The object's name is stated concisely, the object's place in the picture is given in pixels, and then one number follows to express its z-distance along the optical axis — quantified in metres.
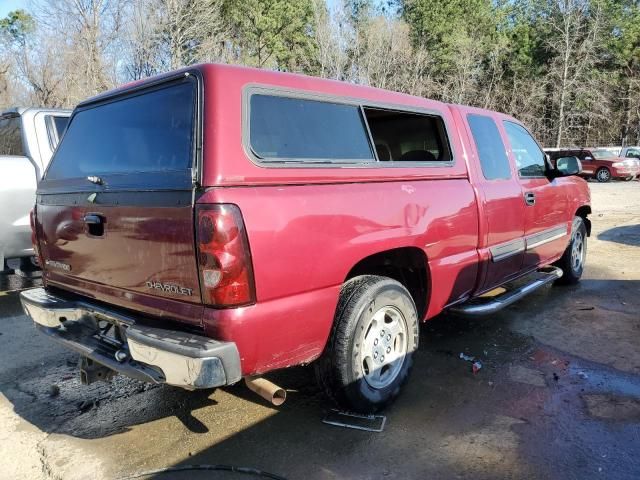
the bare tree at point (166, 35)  20.77
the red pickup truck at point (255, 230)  2.54
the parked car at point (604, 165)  25.39
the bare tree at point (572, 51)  37.41
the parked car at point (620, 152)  26.17
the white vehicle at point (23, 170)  5.43
